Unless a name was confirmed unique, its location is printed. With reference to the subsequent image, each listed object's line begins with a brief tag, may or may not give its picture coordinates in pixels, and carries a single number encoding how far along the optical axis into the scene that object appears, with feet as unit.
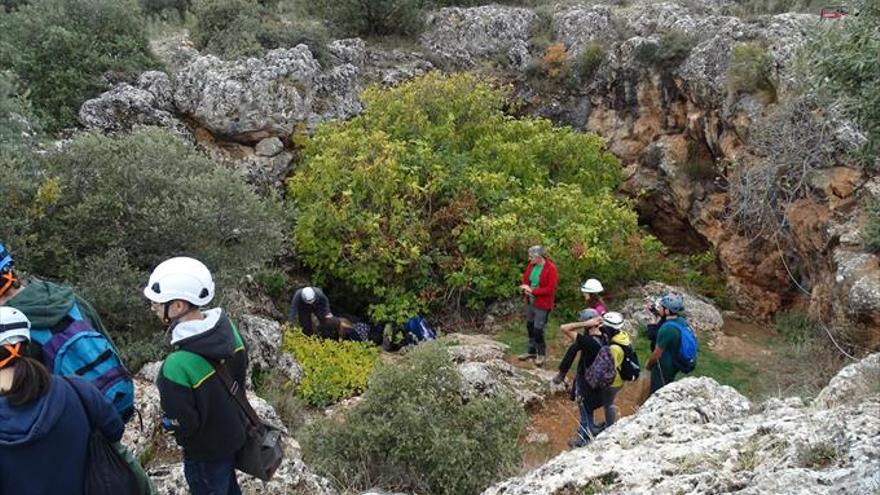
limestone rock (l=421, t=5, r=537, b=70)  55.52
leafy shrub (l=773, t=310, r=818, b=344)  34.99
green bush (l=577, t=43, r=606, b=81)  52.47
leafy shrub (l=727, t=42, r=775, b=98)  40.32
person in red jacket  30.86
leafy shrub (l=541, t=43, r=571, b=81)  53.88
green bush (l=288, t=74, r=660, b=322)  37.09
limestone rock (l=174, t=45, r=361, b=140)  42.01
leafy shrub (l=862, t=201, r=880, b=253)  30.12
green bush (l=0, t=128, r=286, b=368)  24.04
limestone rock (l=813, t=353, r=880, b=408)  14.40
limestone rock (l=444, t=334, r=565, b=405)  25.21
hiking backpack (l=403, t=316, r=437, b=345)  35.53
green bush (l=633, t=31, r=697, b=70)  46.57
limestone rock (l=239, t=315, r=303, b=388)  27.42
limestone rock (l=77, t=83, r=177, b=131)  39.24
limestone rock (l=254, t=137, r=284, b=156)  42.83
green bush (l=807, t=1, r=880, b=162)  18.81
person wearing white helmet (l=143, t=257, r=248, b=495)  11.81
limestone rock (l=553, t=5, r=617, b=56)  54.03
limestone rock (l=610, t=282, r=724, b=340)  36.70
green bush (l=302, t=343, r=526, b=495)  18.17
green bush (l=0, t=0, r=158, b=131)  39.83
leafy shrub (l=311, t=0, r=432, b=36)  56.18
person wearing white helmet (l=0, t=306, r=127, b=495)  9.53
